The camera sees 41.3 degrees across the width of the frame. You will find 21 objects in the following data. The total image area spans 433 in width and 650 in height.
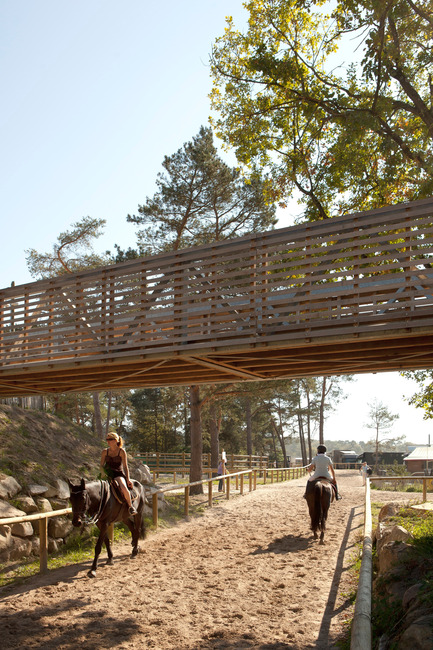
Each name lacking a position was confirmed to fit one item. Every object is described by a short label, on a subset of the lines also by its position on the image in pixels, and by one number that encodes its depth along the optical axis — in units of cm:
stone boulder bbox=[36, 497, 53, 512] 1148
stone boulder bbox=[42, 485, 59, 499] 1190
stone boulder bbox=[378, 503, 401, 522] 1255
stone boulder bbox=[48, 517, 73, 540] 1112
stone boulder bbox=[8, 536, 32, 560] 1011
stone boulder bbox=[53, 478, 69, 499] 1223
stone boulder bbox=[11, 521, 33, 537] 1055
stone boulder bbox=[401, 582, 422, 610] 530
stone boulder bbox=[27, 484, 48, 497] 1155
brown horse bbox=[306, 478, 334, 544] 1117
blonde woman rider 958
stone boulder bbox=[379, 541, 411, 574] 726
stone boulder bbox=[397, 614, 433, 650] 404
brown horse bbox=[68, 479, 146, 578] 850
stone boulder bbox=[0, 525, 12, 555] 993
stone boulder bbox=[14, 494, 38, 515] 1103
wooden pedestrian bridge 828
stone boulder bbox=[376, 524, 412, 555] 840
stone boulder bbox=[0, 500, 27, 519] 1026
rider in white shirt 1161
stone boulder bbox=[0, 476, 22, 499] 1111
